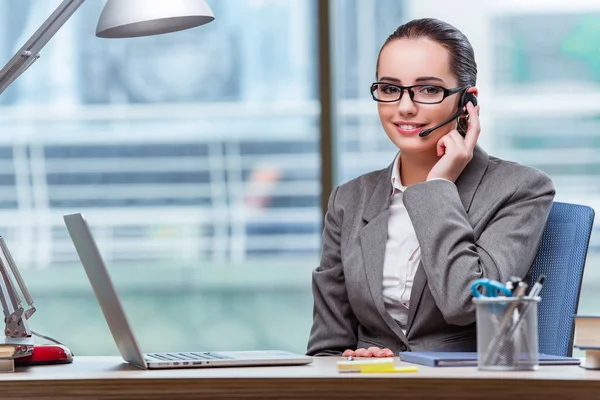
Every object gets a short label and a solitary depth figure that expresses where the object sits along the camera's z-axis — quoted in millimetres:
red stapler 2936
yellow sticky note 2634
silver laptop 2725
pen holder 2631
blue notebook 2696
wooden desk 2532
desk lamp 2953
